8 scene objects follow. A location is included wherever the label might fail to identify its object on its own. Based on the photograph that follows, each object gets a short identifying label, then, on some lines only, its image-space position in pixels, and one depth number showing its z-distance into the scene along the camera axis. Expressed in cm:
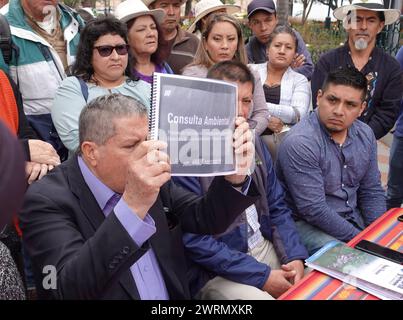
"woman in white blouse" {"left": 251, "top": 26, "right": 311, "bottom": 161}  373
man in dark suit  148
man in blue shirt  282
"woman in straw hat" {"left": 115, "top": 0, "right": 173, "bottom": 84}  339
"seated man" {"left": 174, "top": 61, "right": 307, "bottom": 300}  240
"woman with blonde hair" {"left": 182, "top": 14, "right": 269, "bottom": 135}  338
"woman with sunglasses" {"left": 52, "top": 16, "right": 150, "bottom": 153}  286
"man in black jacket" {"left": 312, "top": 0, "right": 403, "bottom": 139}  376
